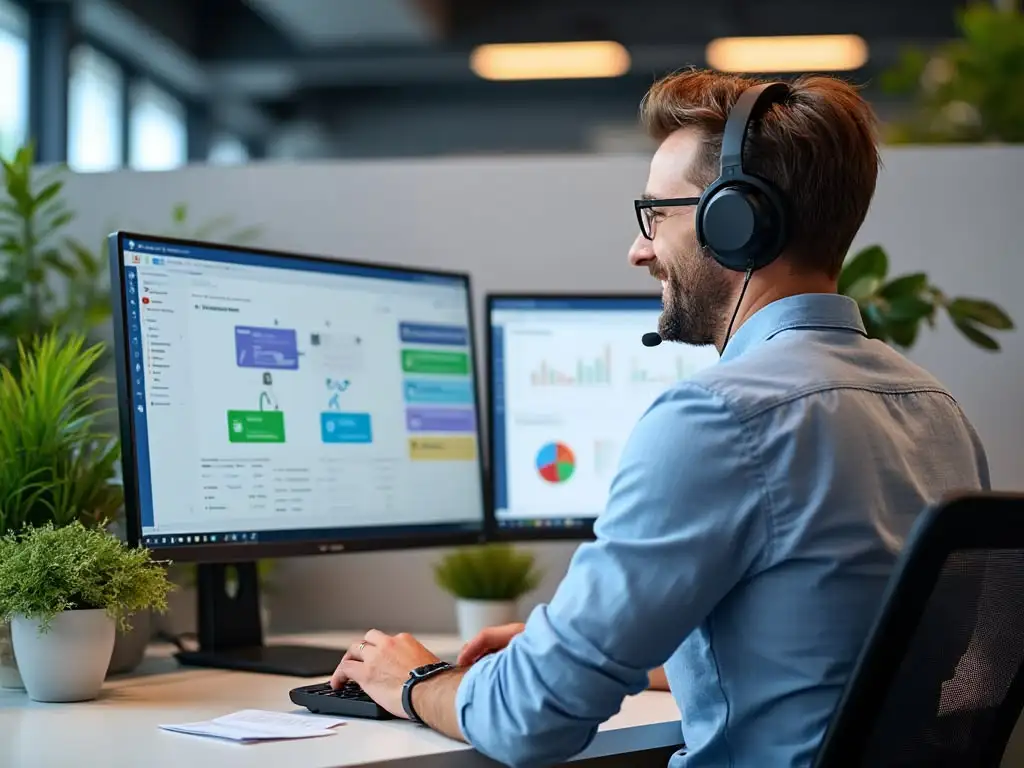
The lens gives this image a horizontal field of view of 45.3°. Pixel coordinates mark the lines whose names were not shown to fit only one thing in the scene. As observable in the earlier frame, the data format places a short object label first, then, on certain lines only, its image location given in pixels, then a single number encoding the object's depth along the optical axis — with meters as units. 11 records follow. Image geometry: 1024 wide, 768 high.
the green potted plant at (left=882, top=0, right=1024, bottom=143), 2.68
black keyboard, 1.19
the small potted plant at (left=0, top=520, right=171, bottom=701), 1.24
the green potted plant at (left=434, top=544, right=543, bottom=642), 1.78
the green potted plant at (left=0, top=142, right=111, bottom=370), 1.89
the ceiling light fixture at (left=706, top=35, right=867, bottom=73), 6.80
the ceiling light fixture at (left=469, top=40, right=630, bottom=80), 7.23
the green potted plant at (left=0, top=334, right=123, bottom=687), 1.38
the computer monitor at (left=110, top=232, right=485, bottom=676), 1.43
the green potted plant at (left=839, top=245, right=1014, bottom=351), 1.78
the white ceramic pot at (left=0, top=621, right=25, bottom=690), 1.33
